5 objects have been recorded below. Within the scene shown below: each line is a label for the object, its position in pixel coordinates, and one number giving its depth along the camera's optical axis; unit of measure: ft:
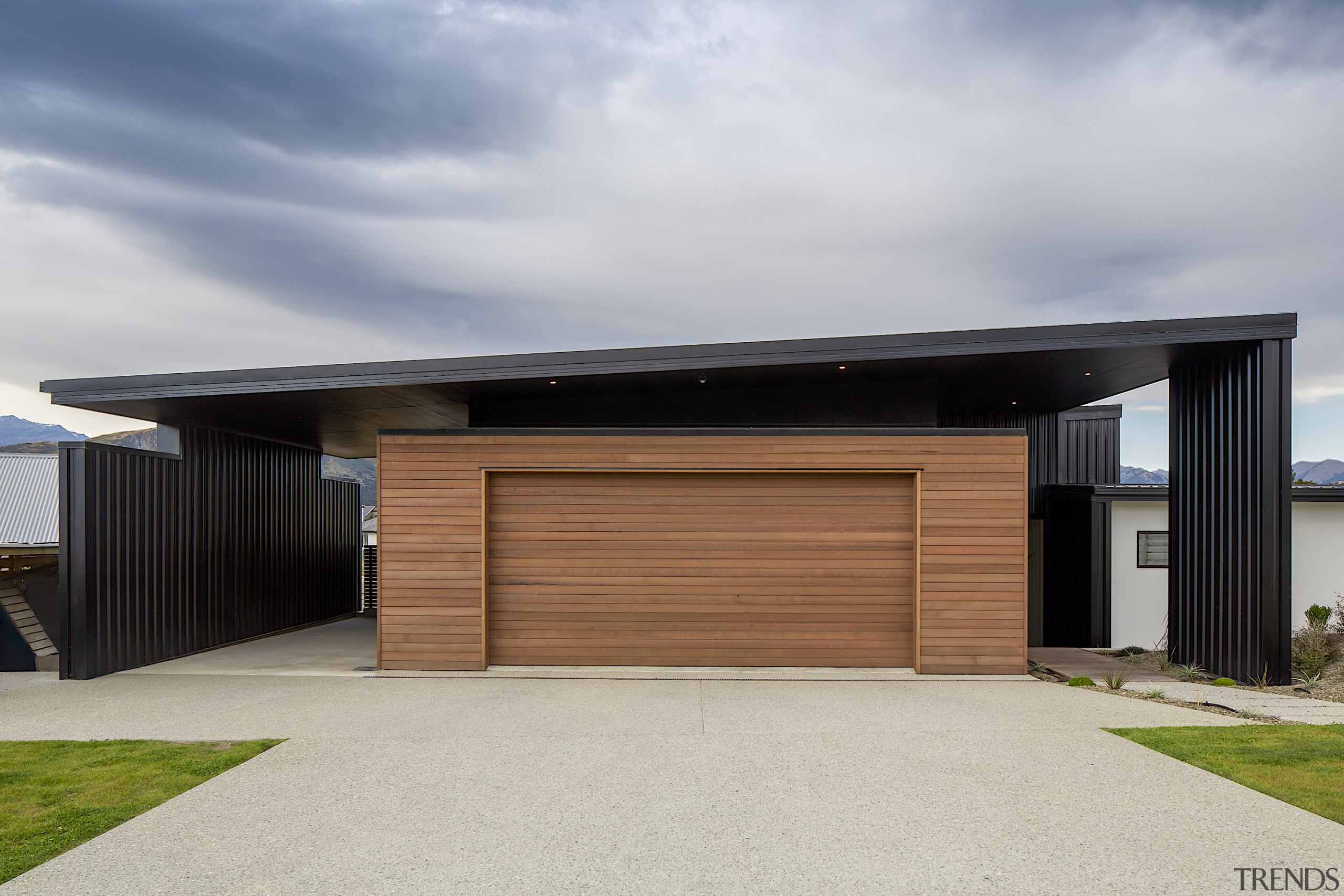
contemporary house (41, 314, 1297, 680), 24.70
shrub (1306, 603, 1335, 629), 30.12
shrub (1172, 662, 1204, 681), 25.91
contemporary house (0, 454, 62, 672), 29.12
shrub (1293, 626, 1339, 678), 25.58
